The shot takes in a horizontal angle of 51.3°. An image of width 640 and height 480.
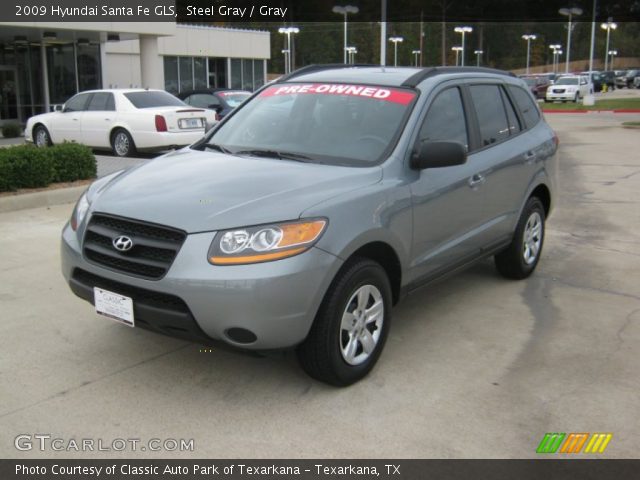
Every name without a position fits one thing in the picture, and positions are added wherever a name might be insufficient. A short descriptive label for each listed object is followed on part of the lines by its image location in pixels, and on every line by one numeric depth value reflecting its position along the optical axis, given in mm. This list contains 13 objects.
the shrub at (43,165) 8867
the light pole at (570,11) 42831
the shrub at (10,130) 20561
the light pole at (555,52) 90112
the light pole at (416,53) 98938
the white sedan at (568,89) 42688
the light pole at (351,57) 87031
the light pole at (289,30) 46781
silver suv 3371
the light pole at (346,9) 35497
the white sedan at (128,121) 13516
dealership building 22141
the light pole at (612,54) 106831
